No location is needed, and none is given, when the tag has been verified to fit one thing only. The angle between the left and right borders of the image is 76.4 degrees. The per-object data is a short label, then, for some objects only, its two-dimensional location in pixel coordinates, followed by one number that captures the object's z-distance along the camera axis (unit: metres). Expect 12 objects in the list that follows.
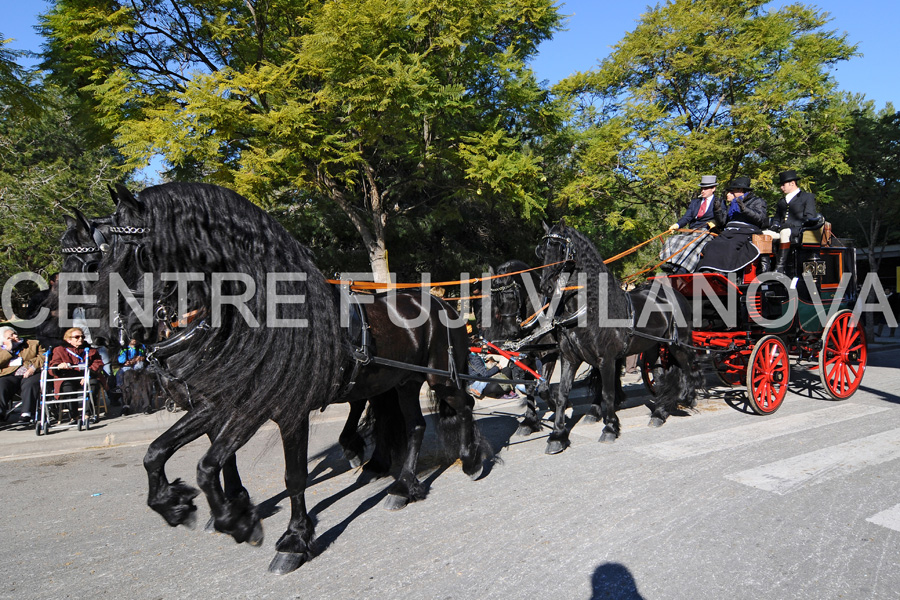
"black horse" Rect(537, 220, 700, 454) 6.09
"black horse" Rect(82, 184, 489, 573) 3.05
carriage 7.31
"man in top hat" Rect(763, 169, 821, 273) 7.38
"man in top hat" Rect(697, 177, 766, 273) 7.27
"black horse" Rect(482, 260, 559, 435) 7.18
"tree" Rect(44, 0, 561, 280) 8.71
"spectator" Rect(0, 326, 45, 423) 8.03
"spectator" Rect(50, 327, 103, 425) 8.10
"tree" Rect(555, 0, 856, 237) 12.42
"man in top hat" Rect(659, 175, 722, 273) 7.70
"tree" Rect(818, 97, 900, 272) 18.48
